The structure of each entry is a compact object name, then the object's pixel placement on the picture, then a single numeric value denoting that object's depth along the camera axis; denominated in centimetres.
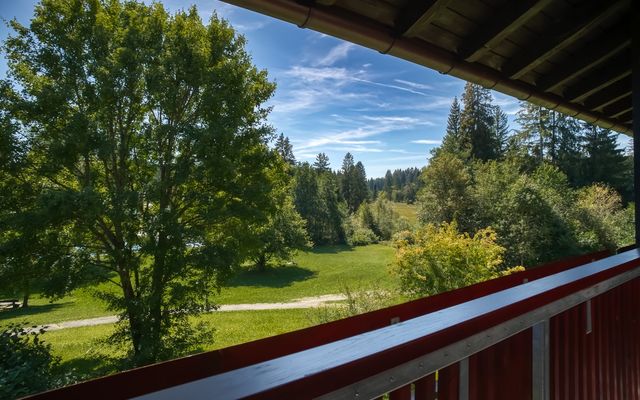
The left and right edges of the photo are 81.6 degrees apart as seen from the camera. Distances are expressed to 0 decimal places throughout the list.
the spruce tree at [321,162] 5350
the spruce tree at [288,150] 4634
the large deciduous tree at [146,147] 795
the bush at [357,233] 3553
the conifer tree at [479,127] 3072
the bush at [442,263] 741
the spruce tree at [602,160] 2656
